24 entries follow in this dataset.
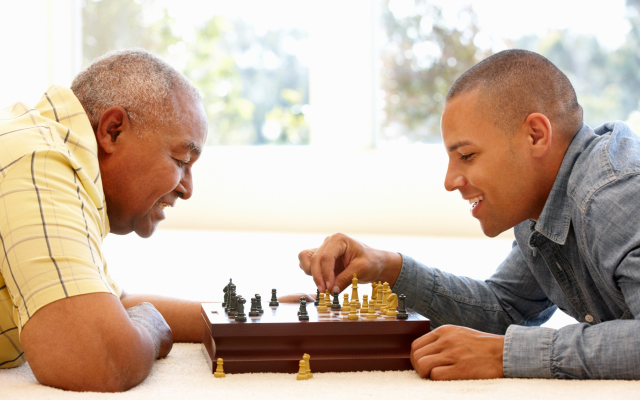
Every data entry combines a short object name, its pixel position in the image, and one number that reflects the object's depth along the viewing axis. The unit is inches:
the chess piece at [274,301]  65.1
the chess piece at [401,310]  59.9
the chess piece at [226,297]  63.3
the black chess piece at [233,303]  58.9
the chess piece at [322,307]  62.6
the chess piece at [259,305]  60.1
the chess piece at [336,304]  63.1
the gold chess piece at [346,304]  62.8
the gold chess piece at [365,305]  62.4
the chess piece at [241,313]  56.5
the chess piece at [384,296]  62.2
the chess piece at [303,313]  57.8
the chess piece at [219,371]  55.9
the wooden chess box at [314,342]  56.6
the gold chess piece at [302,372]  55.1
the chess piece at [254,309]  58.6
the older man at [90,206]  49.4
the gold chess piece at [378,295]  64.8
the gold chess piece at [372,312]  59.6
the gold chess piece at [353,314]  58.4
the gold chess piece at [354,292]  63.5
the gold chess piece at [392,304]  60.6
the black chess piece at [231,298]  60.8
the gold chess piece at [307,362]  55.6
